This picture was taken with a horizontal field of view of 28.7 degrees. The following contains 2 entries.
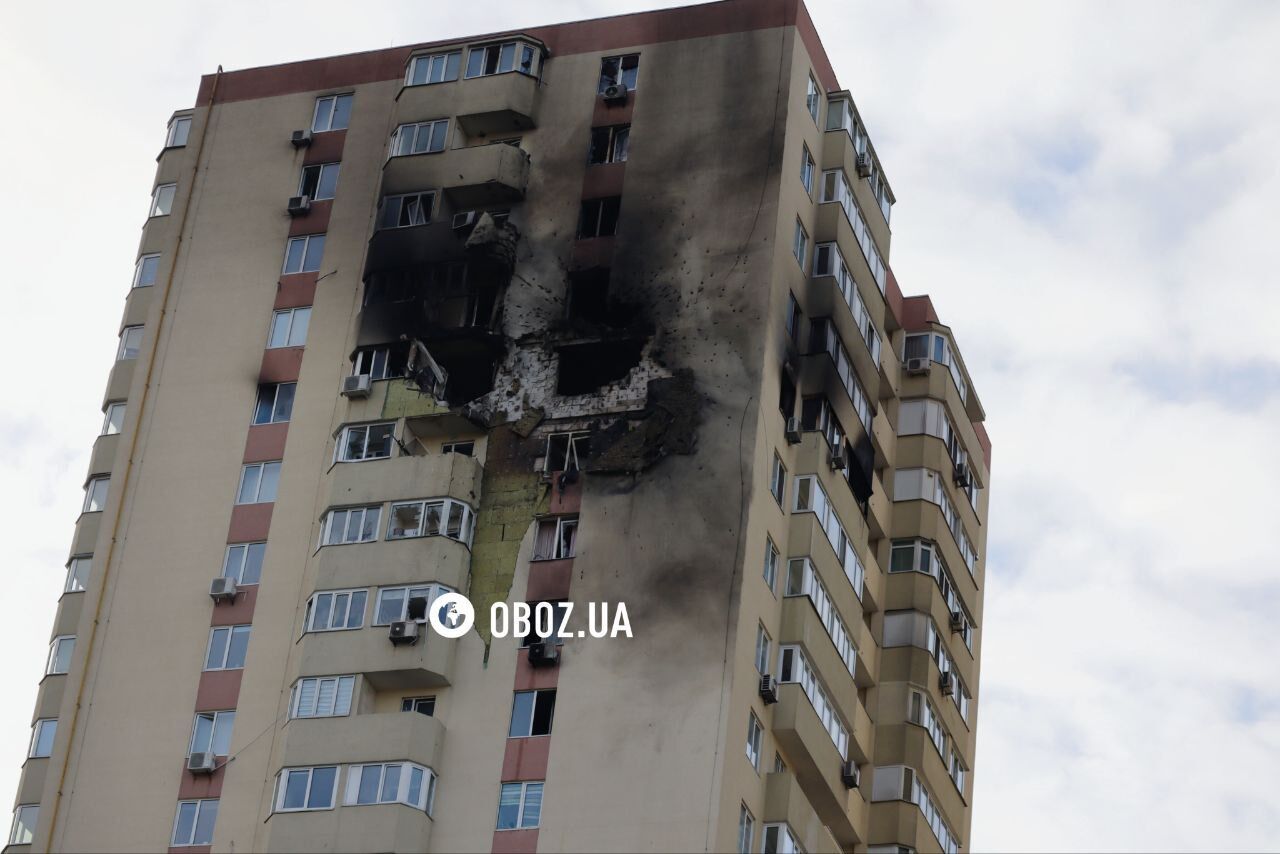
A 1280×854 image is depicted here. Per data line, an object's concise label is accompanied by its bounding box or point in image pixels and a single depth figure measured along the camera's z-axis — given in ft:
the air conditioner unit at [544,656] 206.08
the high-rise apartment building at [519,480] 204.95
